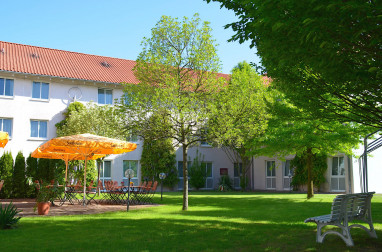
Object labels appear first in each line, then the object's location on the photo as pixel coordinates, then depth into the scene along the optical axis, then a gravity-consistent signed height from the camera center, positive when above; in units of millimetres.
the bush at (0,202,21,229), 9258 -1288
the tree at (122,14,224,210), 13969 +3307
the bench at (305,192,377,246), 6852 -854
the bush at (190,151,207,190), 32775 -747
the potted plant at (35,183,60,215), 12375 -1031
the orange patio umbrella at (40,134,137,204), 13781 +748
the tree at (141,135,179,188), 30672 +206
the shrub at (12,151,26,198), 21688 -747
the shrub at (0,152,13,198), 21312 -469
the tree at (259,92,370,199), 16844 +1328
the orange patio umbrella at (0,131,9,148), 13584 +909
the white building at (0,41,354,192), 26844 +4977
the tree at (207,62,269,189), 13555 +1777
